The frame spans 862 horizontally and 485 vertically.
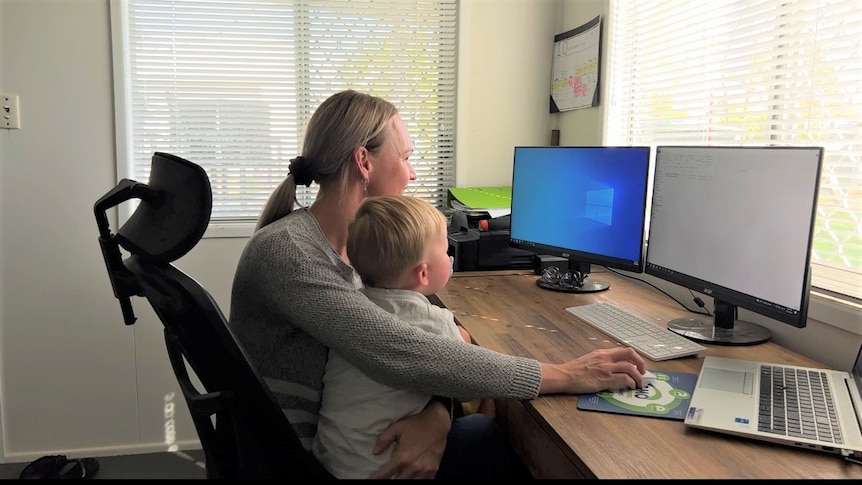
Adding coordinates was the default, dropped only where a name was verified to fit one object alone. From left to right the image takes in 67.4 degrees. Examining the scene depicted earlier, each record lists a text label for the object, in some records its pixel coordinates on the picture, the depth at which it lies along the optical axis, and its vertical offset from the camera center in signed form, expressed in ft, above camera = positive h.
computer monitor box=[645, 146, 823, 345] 4.13 -0.44
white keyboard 4.55 -1.27
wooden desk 3.01 -1.37
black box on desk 7.60 -1.06
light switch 7.57 +0.44
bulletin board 8.13 +1.28
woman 3.68 -1.02
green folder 8.44 -0.47
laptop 3.19 -1.28
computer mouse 4.00 -1.31
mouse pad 3.61 -1.34
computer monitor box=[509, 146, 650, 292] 5.93 -0.41
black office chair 2.94 -0.73
